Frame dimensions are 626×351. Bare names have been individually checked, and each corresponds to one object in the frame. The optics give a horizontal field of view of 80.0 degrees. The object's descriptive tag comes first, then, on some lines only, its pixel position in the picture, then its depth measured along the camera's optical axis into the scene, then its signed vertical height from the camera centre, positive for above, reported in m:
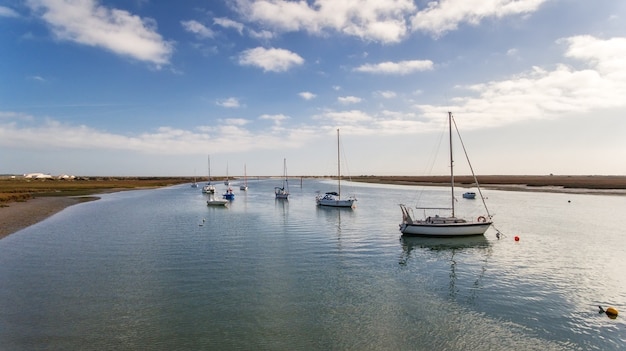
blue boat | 89.31 -4.22
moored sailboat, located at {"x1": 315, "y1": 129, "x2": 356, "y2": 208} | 67.69 -4.45
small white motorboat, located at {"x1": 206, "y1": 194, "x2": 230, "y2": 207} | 72.44 -4.54
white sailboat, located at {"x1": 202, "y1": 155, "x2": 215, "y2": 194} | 113.07 -3.44
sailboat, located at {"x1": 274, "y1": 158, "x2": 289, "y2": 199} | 89.53 -4.07
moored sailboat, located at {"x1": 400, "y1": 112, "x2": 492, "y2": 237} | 37.12 -5.03
